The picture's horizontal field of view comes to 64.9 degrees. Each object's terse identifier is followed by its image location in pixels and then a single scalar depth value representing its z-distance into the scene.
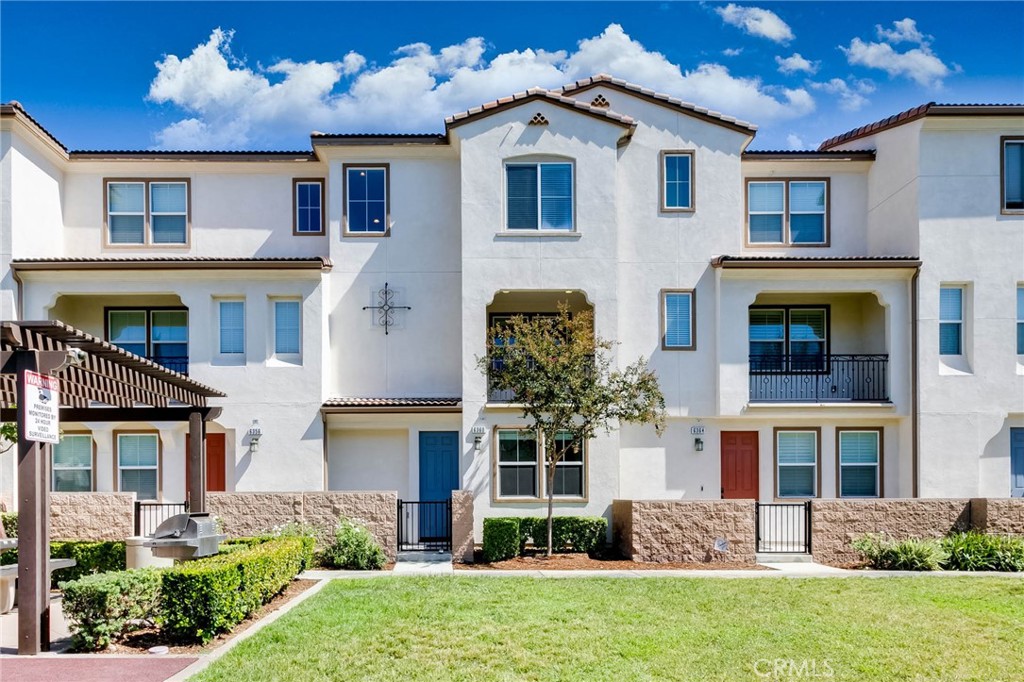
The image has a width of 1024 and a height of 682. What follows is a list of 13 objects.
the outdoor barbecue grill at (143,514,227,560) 11.88
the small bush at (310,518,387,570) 15.52
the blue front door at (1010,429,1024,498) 19.31
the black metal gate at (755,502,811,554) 16.81
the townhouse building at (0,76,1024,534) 18.92
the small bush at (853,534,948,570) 15.54
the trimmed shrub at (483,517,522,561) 16.66
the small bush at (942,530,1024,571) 15.52
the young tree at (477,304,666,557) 16.27
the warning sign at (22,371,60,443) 9.05
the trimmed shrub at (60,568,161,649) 9.32
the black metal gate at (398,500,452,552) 18.14
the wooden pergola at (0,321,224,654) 9.12
